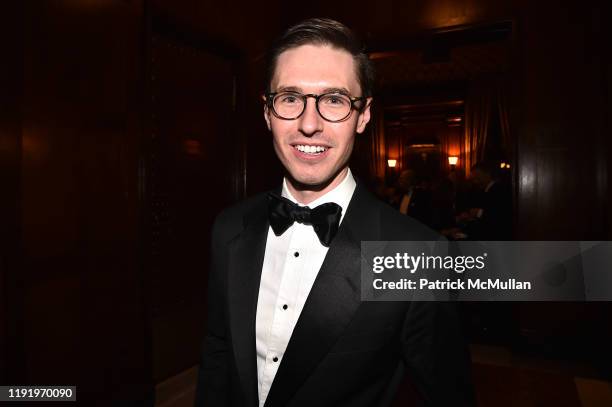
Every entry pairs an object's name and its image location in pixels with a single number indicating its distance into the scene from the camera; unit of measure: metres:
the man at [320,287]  1.10
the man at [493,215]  4.03
